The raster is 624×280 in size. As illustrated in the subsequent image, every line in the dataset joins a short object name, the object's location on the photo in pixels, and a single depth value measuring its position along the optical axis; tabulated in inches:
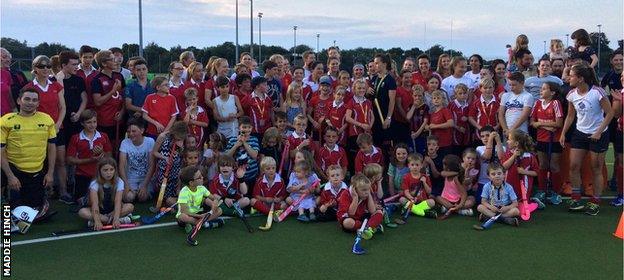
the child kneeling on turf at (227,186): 258.2
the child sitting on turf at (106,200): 232.5
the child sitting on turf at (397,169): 279.3
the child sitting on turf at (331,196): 244.8
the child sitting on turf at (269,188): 261.9
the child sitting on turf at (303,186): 255.3
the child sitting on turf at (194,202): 228.4
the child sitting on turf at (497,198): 240.5
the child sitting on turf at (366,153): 284.2
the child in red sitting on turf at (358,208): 224.1
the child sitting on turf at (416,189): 257.1
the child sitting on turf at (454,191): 258.2
